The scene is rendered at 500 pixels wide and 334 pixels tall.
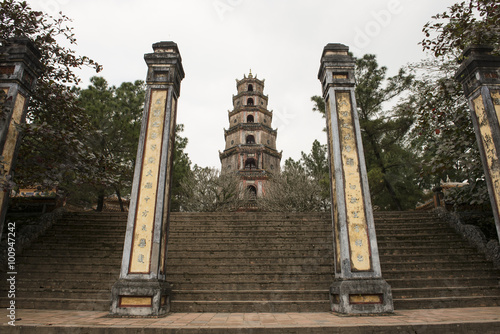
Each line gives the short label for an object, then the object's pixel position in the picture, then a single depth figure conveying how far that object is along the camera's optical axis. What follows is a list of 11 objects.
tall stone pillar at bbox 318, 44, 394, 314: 4.56
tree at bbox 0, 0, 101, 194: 5.74
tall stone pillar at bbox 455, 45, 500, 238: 4.77
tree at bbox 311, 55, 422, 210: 13.65
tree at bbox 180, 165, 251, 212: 17.50
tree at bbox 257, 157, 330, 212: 15.87
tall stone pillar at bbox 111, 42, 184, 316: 4.49
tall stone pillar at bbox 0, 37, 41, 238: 4.78
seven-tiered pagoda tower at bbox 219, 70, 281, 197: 23.39
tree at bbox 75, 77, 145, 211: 11.52
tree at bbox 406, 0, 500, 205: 5.20
